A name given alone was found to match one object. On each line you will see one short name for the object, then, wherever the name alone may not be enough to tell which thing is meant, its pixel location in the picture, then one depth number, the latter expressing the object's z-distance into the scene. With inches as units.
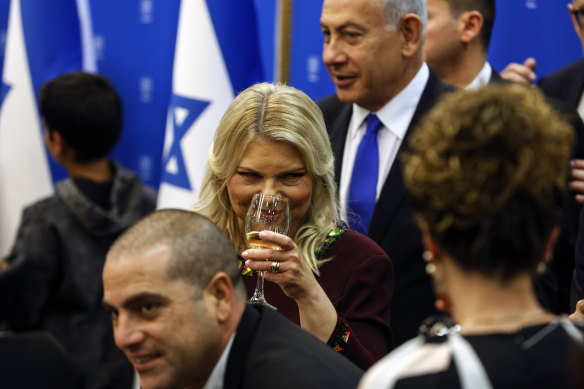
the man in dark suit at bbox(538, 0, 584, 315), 257.0
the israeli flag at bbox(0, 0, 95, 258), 399.5
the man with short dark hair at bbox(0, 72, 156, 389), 300.2
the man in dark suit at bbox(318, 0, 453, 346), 272.8
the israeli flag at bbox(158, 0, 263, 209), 359.9
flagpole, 370.9
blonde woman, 209.2
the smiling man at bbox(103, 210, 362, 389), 154.2
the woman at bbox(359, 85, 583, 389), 108.3
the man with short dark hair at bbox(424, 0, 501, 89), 311.3
